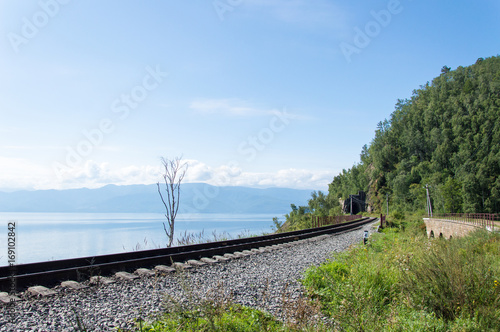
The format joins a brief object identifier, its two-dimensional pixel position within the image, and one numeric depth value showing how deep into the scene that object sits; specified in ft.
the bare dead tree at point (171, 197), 55.67
